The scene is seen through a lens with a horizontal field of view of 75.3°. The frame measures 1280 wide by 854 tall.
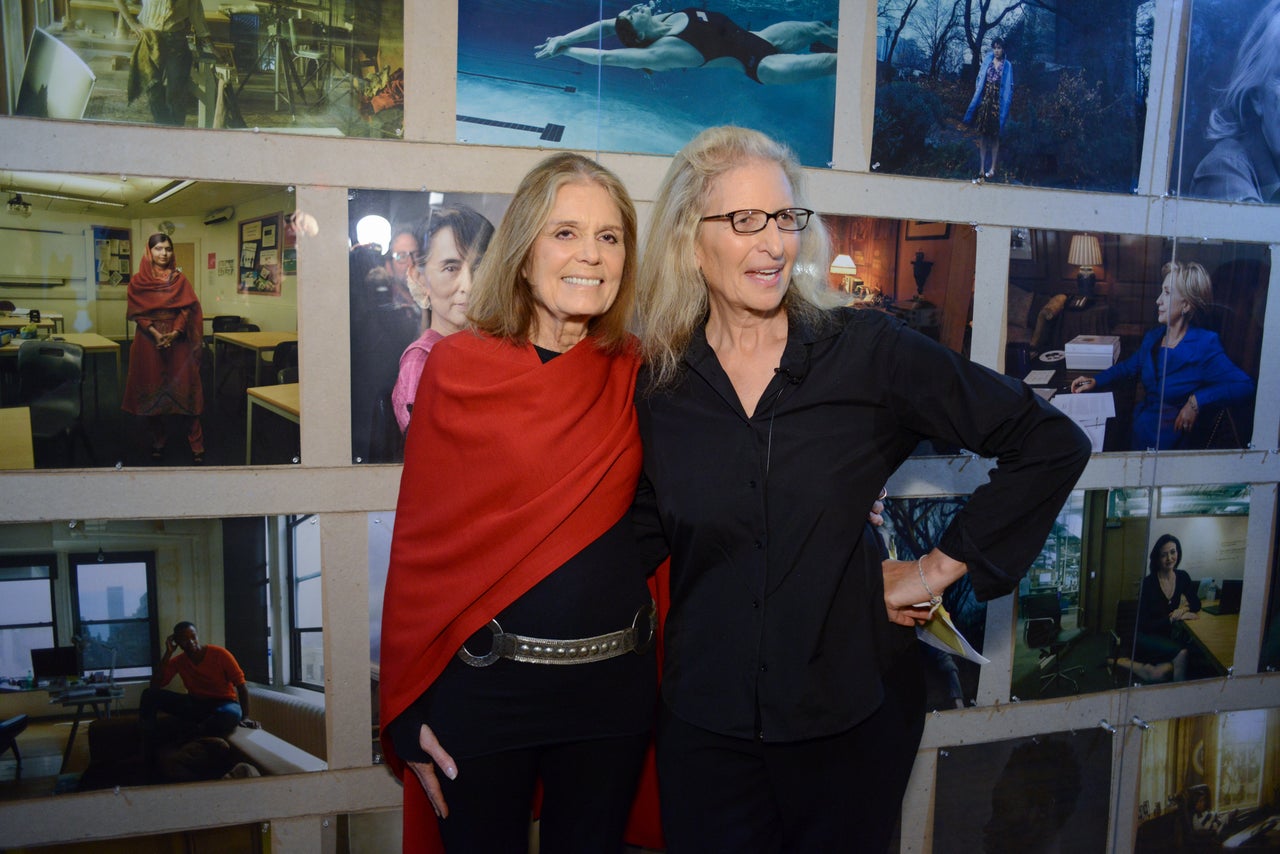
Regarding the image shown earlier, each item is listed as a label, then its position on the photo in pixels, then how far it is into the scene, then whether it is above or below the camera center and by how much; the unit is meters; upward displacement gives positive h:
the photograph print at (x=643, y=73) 1.90 +0.59
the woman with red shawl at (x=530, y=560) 1.49 -0.44
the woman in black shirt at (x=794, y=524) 1.43 -0.34
